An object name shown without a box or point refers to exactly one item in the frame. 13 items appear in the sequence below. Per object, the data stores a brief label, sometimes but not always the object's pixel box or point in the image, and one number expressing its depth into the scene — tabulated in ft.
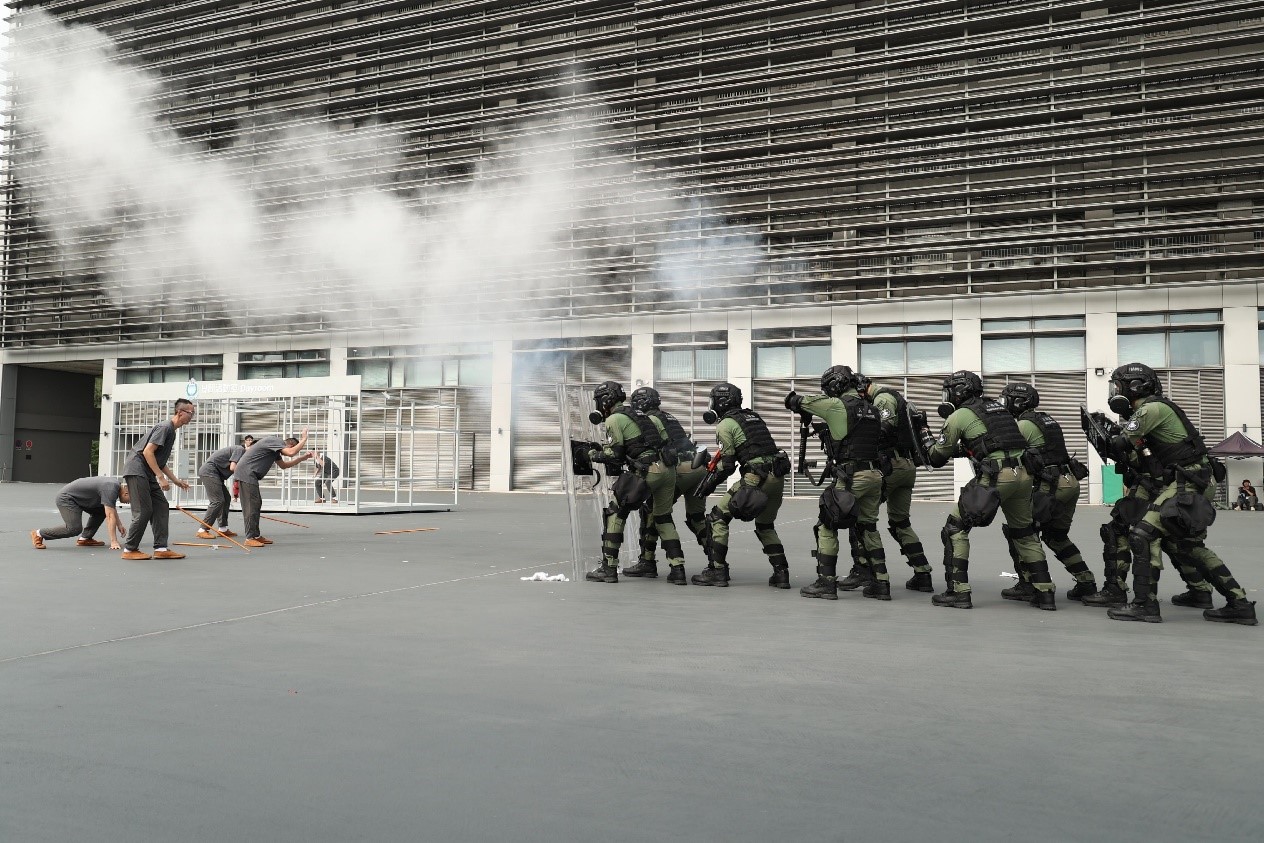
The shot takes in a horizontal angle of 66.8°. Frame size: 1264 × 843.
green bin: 77.51
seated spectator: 73.72
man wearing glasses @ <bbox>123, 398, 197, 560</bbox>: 29.71
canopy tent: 72.43
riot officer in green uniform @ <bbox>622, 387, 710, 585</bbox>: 26.68
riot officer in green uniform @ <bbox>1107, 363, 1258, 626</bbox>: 19.79
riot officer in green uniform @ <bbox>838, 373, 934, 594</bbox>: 24.72
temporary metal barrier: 62.44
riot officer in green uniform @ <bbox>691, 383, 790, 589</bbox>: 24.98
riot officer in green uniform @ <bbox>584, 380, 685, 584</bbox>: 25.84
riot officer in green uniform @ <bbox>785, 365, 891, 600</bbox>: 23.58
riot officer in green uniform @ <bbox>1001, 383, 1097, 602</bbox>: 23.27
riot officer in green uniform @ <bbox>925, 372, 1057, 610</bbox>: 22.09
